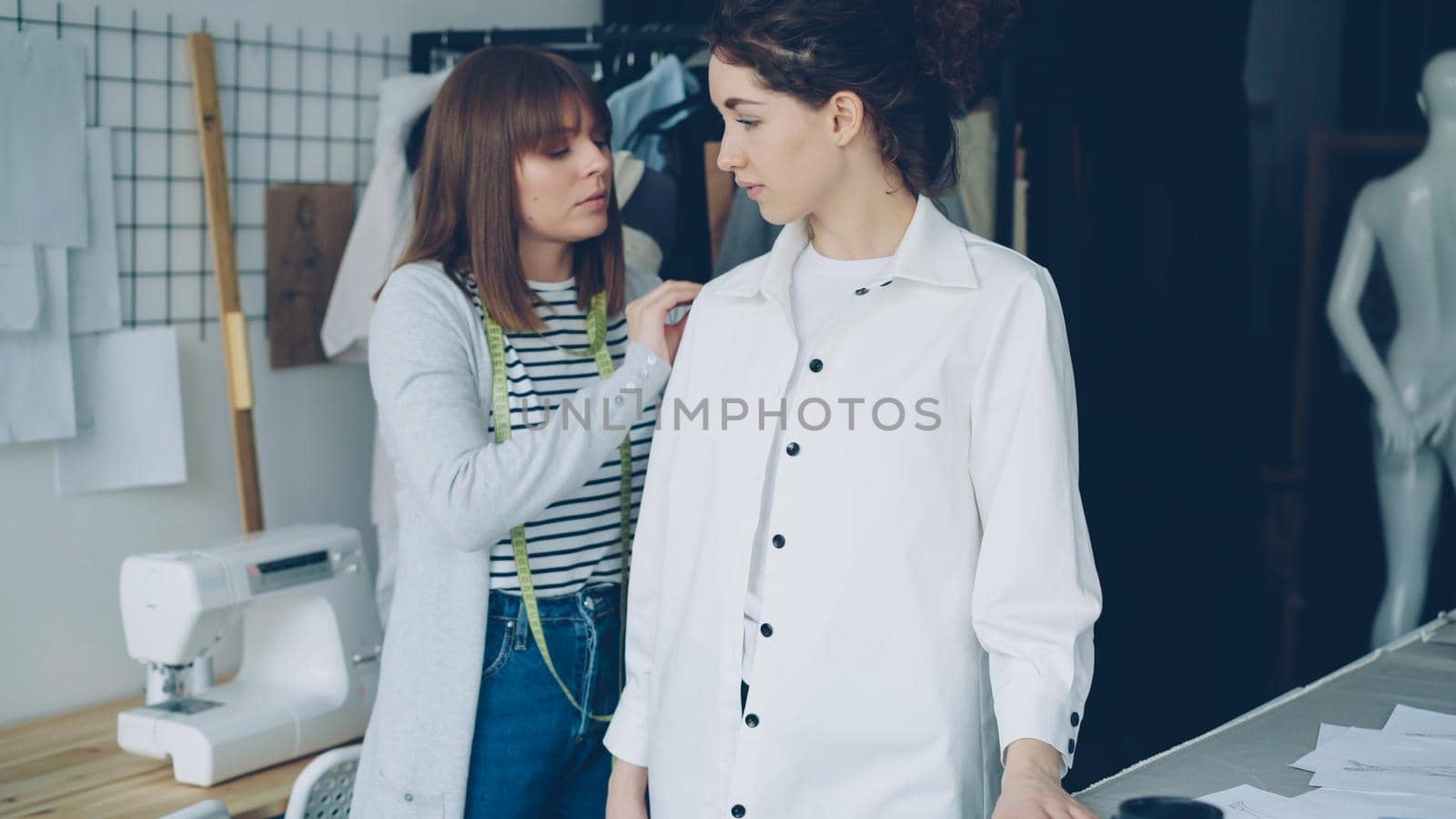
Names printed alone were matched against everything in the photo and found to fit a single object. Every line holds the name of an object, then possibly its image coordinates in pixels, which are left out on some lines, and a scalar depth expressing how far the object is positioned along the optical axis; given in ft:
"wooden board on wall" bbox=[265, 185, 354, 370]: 8.45
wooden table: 6.15
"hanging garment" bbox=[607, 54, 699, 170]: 7.98
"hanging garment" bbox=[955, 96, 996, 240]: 7.68
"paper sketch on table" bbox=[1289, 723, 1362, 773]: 4.28
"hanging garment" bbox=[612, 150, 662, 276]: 7.66
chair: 6.24
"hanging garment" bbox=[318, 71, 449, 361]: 8.21
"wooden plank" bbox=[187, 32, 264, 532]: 7.82
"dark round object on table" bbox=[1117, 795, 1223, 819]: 3.51
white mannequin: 7.36
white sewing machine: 6.47
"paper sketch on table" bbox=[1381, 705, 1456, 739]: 4.65
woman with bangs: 4.93
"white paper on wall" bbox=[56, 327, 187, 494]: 7.52
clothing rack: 8.24
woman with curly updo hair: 3.81
